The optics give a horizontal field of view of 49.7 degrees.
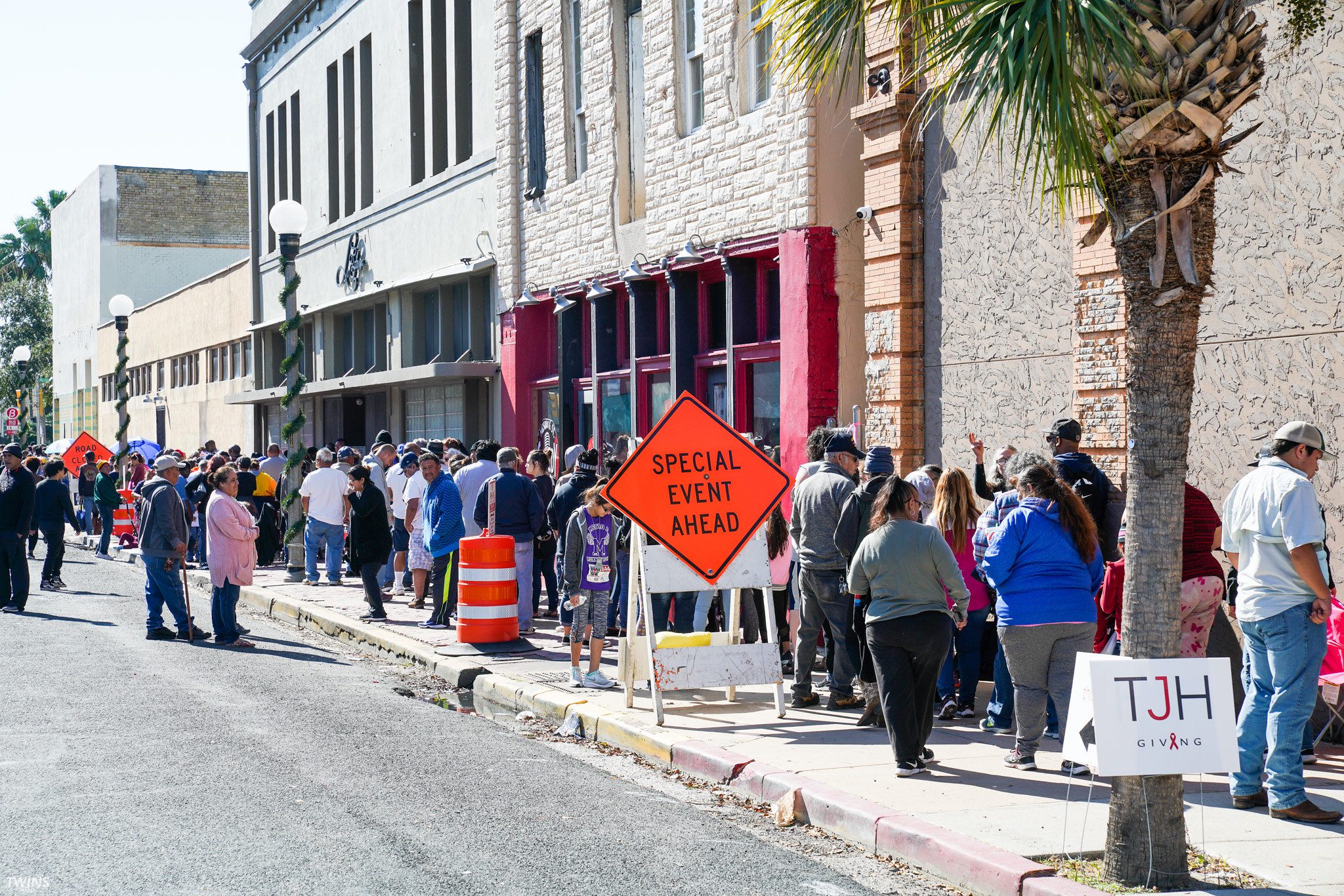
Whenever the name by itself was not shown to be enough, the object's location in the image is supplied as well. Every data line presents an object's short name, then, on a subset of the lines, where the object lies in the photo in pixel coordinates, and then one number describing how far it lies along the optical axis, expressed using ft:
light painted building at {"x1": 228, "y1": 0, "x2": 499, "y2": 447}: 82.38
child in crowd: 38.42
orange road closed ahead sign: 101.65
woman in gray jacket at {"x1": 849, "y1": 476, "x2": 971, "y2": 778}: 27.76
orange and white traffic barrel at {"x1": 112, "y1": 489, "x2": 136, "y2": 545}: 94.84
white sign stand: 34.09
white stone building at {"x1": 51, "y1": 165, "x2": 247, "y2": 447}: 197.67
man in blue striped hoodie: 50.19
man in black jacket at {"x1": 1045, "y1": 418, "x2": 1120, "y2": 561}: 33.01
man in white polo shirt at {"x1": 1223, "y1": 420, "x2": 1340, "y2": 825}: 23.63
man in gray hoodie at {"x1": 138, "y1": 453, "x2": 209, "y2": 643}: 50.06
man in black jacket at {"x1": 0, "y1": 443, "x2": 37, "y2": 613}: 59.77
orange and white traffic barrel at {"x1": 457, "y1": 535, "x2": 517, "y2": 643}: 45.14
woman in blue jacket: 27.96
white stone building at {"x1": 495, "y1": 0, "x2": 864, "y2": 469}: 50.72
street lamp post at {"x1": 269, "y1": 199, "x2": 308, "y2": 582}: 67.92
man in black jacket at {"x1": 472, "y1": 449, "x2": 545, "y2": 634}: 48.29
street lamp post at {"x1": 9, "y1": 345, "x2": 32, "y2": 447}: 223.71
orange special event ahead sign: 34.73
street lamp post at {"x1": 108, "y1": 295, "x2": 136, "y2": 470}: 98.83
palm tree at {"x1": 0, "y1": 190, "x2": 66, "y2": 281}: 259.80
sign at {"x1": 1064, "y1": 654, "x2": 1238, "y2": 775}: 20.22
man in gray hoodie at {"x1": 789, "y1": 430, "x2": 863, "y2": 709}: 34.04
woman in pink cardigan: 49.19
